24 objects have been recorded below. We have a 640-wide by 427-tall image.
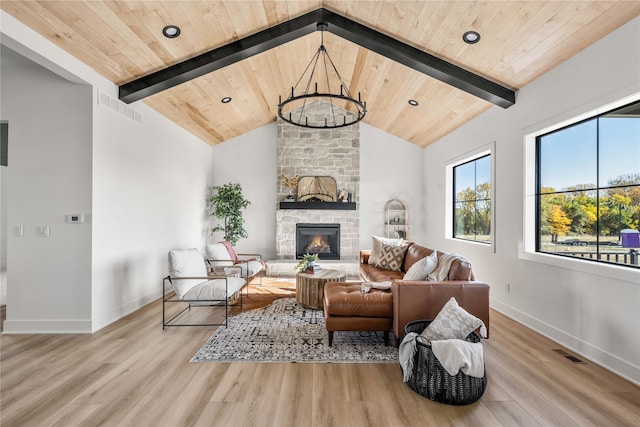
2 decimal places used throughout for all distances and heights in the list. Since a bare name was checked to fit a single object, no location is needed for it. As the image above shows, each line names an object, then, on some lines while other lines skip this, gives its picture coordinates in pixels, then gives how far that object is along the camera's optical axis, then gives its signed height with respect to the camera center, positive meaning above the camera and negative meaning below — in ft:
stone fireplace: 23.45 +3.06
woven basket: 7.22 -3.74
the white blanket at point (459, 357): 7.09 -3.11
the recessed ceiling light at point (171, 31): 10.68 +5.94
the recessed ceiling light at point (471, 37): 10.65 +5.80
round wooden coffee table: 13.88 -3.12
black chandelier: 23.31 +7.41
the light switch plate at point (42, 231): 11.50 -0.68
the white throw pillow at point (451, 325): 8.10 -2.75
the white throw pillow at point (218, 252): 16.92 -2.07
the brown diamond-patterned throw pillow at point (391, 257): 15.97 -2.15
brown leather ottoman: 10.12 -3.04
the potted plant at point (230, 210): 21.83 +0.17
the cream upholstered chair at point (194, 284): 12.05 -2.71
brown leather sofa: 9.72 -2.49
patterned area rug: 9.58 -4.18
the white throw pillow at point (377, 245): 17.03 -1.67
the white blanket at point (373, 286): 10.74 -2.42
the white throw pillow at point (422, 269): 10.77 -1.82
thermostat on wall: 11.46 -0.24
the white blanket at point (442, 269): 10.77 -1.85
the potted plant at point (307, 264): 15.05 -2.32
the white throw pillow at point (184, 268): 12.32 -2.17
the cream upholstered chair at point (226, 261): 16.66 -2.48
